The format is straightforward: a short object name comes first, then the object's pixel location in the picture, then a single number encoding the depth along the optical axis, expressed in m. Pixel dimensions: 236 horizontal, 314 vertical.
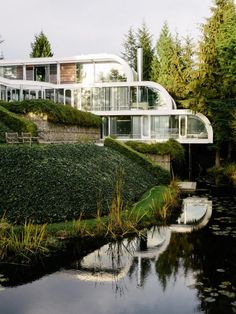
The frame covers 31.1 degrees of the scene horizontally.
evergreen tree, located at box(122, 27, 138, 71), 59.09
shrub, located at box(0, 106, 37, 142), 22.64
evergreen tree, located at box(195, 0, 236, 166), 32.91
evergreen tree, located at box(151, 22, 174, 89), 47.91
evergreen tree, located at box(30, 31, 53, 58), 54.47
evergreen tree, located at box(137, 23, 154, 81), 56.38
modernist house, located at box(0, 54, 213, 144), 35.50
